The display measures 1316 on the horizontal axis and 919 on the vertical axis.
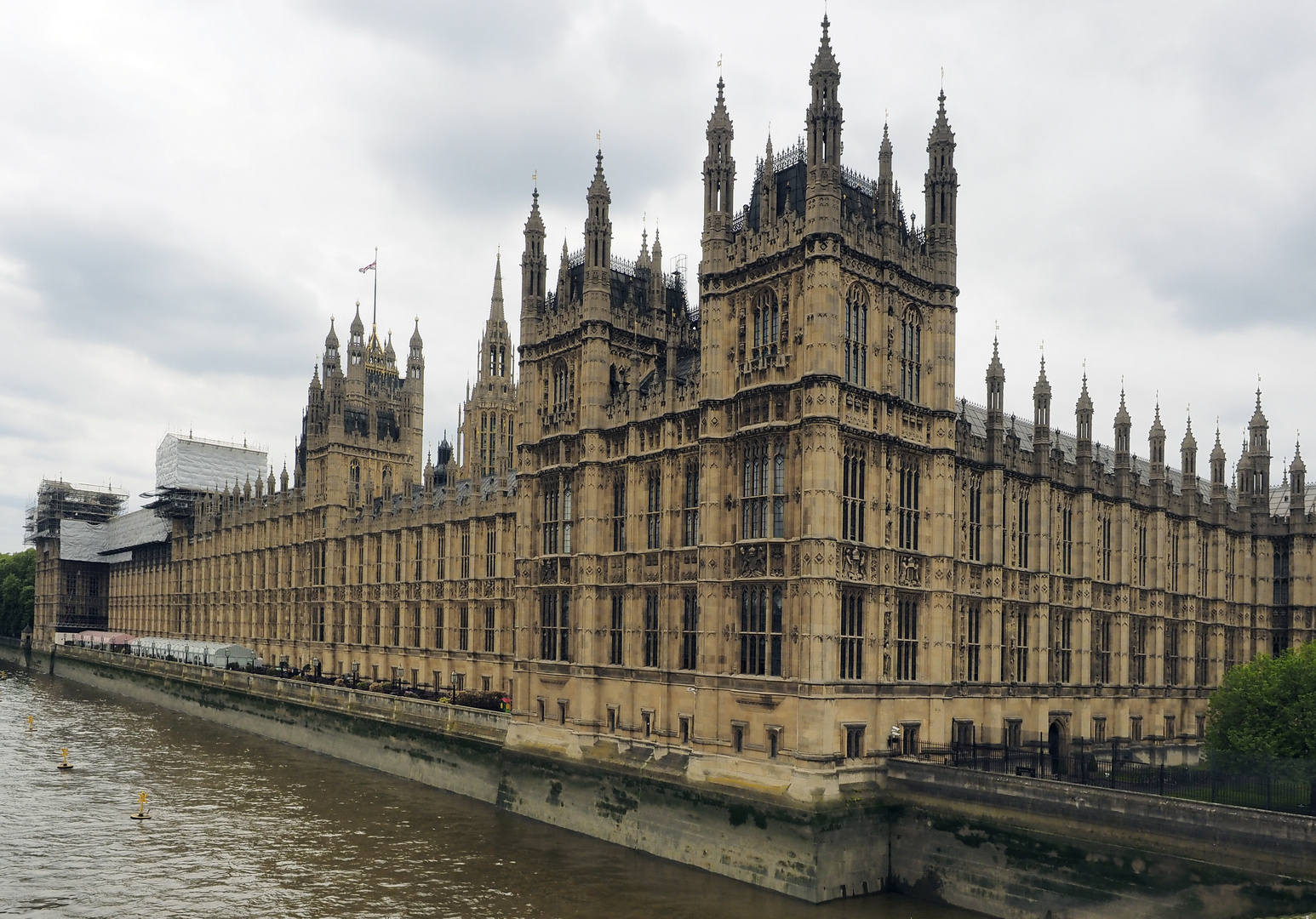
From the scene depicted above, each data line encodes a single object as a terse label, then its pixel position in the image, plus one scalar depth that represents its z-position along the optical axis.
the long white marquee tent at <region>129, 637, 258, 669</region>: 111.62
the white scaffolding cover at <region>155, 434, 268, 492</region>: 159.88
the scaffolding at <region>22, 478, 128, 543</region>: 186.38
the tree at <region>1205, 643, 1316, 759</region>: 45.12
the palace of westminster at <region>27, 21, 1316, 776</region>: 44.91
